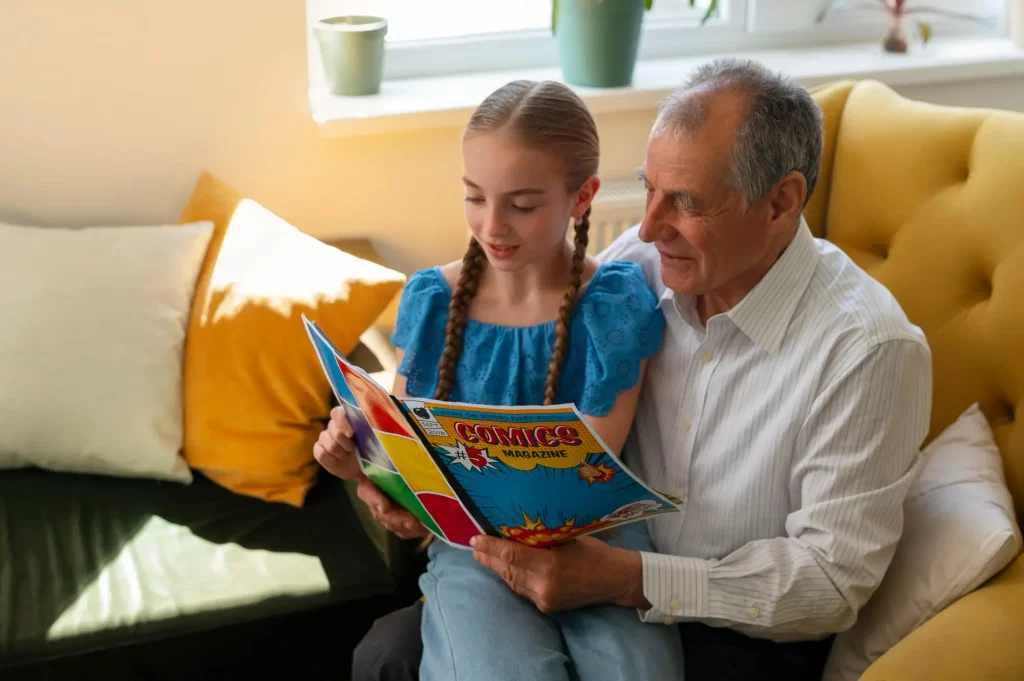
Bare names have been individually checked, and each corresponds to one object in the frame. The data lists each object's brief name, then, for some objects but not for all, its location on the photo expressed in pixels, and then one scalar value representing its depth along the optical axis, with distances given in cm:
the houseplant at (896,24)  267
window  248
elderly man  128
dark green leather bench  155
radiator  232
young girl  131
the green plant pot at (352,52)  222
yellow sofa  150
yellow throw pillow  185
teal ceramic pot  229
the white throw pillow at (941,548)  129
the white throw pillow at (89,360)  183
